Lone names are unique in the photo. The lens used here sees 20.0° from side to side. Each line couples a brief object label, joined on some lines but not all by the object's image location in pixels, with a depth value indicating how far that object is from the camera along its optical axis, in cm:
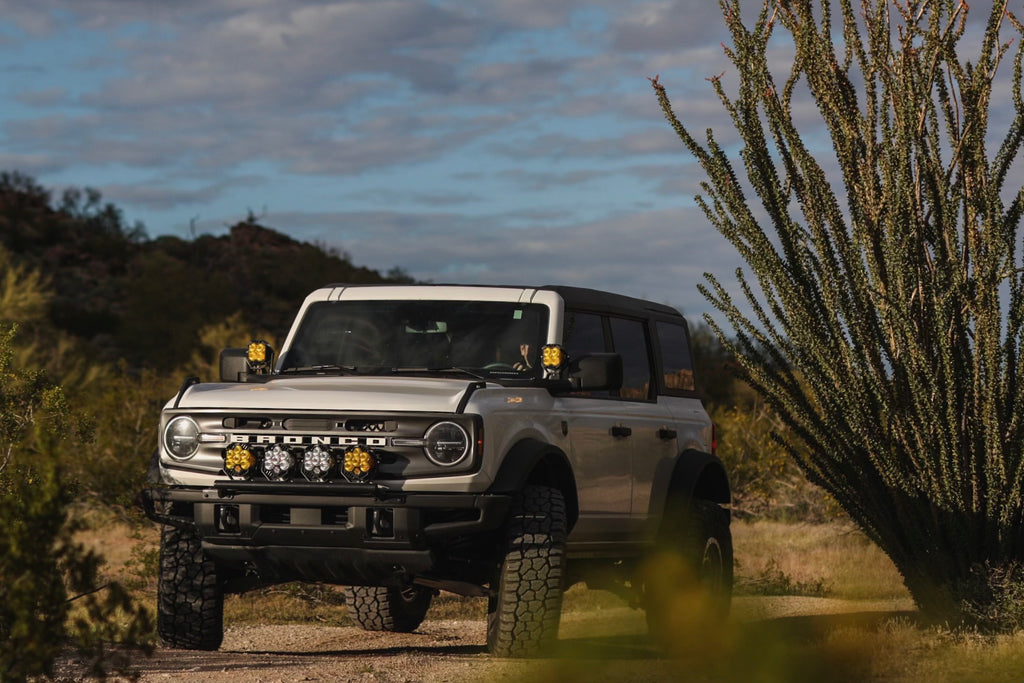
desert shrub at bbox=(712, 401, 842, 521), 4530
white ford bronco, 1490
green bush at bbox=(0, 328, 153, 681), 1176
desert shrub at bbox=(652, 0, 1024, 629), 2062
